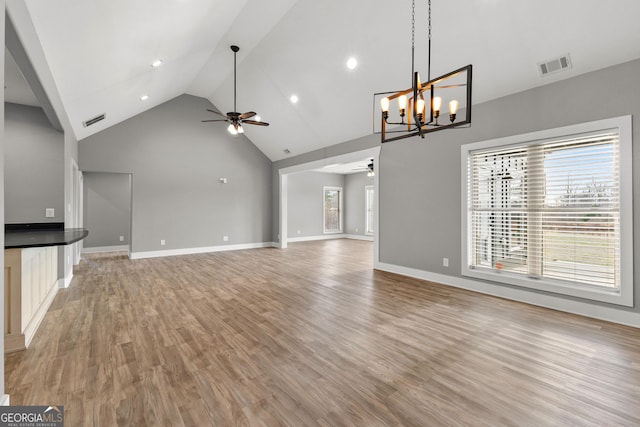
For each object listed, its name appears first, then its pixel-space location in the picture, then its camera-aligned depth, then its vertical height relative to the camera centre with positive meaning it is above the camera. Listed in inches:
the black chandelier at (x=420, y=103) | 93.7 +38.8
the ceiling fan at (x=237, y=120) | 200.9 +65.8
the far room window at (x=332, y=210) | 462.3 +3.7
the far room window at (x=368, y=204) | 443.2 +12.9
